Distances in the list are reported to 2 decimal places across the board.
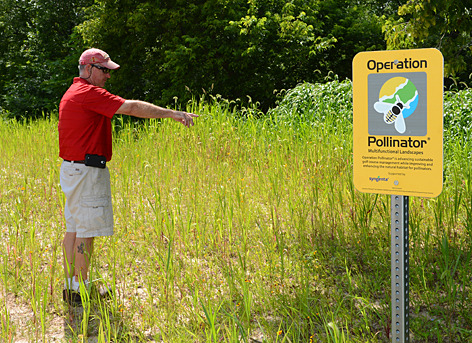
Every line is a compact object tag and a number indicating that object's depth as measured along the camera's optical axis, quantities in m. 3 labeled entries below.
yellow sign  2.25
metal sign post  2.33
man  3.55
